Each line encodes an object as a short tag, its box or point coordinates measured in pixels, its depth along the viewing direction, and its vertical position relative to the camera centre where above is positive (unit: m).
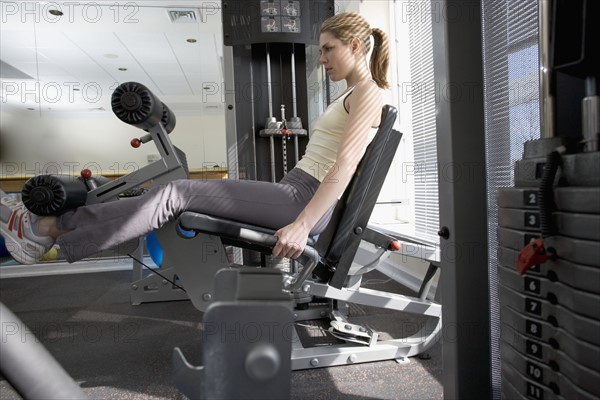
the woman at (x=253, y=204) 1.09 -0.03
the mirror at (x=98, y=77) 3.08 +1.38
